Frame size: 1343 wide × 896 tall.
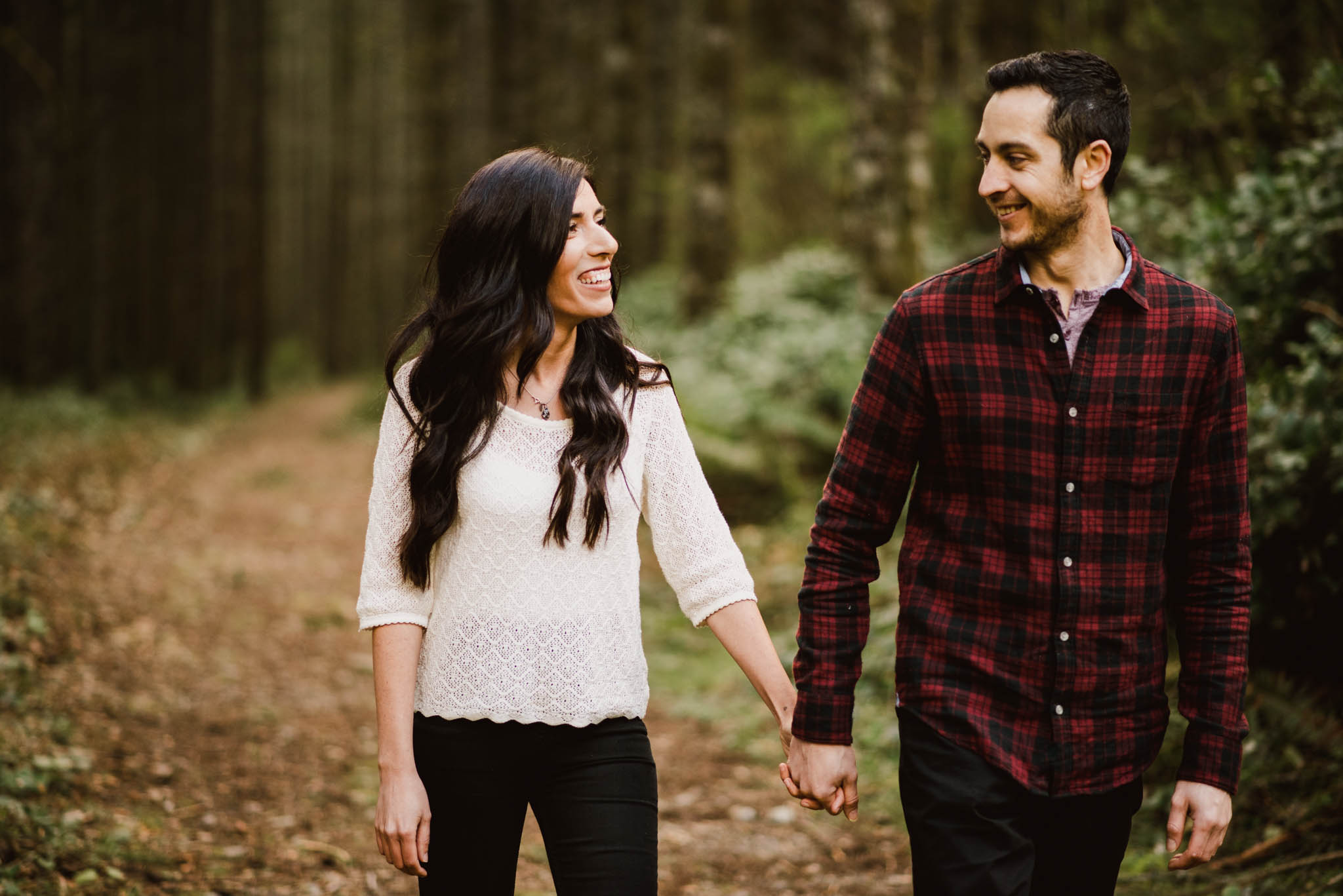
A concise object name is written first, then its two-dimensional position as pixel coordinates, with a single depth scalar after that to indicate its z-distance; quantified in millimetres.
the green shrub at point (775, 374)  10422
